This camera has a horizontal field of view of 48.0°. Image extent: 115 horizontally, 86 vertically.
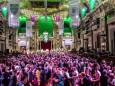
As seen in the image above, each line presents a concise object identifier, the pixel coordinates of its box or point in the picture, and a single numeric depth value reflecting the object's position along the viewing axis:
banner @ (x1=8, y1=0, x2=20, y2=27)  14.61
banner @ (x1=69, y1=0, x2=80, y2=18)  13.88
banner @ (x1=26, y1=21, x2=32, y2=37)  21.66
